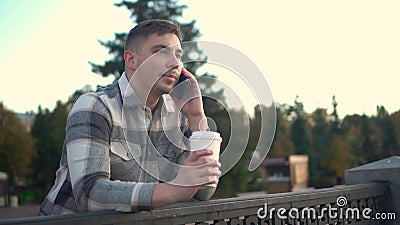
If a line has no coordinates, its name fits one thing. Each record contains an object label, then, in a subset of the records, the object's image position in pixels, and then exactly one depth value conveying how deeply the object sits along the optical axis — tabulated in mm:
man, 2137
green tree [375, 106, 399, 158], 38469
